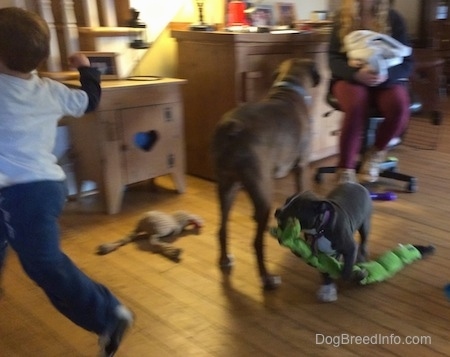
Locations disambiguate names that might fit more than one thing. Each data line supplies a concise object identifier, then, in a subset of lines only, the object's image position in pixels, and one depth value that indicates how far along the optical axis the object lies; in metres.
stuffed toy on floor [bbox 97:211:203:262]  2.24
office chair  2.83
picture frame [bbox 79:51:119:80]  2.71
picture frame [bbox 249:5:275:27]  3.35
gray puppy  1.72
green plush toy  1.76
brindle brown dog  1.82
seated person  2.71
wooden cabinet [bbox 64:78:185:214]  2.57
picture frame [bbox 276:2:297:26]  3.65
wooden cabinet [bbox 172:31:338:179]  2.86
